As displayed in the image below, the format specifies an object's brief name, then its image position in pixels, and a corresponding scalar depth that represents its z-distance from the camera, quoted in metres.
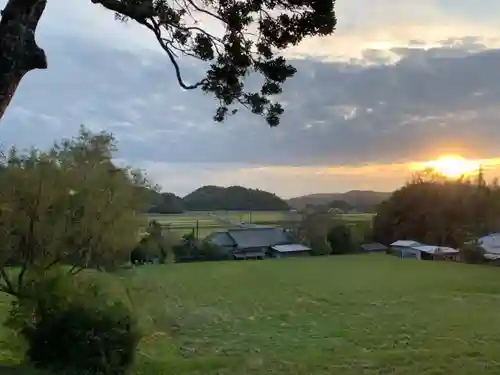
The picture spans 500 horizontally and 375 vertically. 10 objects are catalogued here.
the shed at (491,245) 35.22
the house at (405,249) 39.35
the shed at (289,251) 42.69
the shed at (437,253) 38.88
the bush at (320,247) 42.00
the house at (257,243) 42.41
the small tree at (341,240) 42.34
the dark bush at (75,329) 8.05
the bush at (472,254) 35.62
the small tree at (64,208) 8.51
